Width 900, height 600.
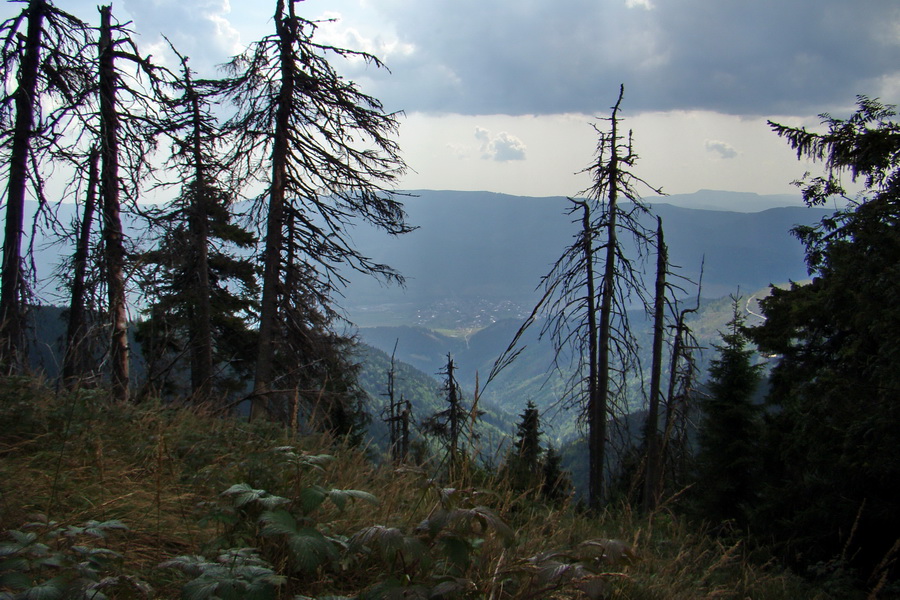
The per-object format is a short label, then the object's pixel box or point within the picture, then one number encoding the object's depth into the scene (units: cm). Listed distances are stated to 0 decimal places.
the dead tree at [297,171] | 1112
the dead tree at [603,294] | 1359
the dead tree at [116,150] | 731
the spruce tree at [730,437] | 1856
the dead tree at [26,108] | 659
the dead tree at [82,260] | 757
